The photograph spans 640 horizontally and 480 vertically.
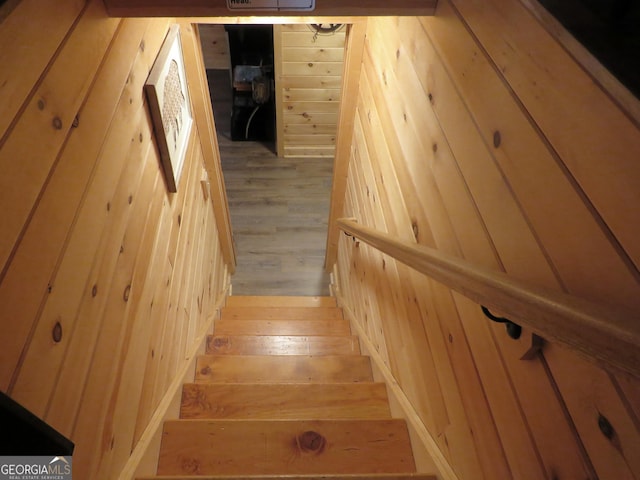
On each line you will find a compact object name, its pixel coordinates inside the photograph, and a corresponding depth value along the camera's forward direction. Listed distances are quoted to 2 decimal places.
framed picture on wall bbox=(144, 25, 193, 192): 1.45
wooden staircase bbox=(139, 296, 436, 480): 1.40
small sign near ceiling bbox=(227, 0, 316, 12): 1.18
